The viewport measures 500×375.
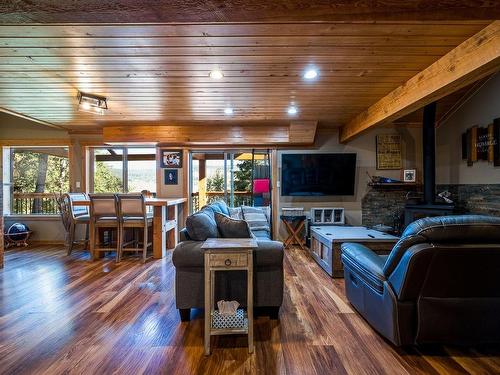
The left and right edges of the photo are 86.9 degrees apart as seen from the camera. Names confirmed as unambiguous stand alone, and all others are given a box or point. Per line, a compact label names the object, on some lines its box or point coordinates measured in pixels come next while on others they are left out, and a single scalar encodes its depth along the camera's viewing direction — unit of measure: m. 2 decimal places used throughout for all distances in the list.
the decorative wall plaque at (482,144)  3.73
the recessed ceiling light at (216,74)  2.88
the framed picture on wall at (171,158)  5.41
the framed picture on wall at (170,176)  5.43
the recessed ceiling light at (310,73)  2.87
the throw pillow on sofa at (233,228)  2.31
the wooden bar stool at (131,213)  3.99
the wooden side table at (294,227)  5.04
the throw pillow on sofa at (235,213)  4.09
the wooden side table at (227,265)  1.84
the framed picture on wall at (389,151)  5.29
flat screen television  5.13
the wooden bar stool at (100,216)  3.97
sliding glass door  5.62
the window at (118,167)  5.62
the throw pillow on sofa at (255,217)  3.99
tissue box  1.96
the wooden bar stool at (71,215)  4.39
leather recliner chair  1.57
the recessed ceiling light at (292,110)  4.08
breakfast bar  4.12
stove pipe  4.30
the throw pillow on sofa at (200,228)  2.29
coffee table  3.39
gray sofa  2.22
